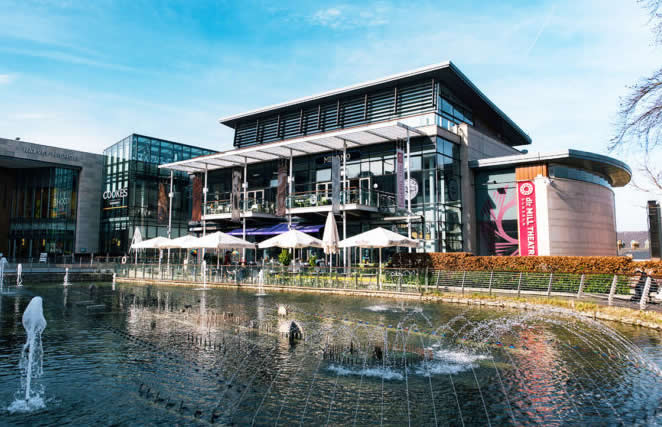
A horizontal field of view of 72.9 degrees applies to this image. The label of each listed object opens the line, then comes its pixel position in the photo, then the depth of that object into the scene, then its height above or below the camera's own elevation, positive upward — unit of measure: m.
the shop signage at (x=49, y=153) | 49.62 +11.69
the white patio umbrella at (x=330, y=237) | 25.28 +1.08
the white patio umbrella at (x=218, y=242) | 28.22 +0.90
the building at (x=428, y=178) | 28.84 +5.42
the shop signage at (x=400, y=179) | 28.00 +4.87
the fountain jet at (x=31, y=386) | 7.01 -2.30
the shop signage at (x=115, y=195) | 51.67 +7.24
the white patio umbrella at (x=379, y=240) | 22.87 +0.83
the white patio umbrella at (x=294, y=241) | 26.27 +0.91
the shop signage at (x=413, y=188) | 30.50 +4.63
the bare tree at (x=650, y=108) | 10.52 +3.50
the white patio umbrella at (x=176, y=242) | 30.93 +0.98
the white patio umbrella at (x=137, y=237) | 36.93 +1.57
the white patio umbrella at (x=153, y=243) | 33.39 +1.00
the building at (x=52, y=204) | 52.34 +6.15
